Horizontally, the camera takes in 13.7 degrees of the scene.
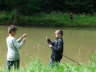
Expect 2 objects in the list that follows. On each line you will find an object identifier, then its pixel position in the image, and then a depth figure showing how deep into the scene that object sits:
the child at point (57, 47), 9.34
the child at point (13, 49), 8.77
